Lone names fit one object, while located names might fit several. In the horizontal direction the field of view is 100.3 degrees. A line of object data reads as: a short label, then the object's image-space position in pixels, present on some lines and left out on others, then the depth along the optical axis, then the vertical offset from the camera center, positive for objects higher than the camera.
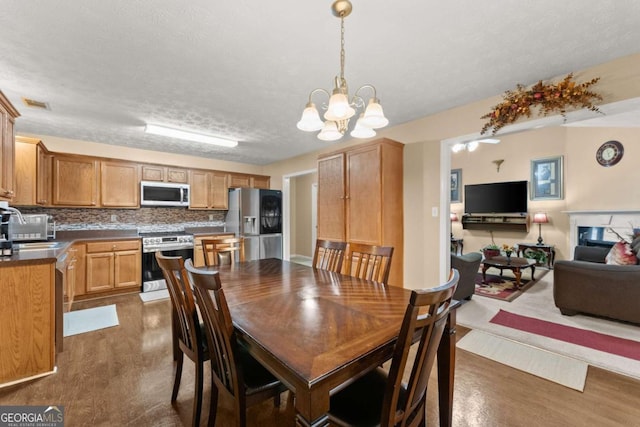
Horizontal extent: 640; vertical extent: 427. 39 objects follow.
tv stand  6.00 -0.21
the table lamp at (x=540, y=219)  5.62 -0.12
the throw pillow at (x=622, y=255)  2.95 -0.48
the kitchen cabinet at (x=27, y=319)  1.95 -0.80
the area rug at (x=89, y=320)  2.82 -1.23
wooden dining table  0.84 -0.49
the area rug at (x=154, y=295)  3.81 -1.23
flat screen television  6.01 +0.37
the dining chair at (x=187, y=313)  1.41 -0.56
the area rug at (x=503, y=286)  3.89 -1.19
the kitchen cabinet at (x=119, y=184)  4.16 +0.46
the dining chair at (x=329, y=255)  2.40 -0.40
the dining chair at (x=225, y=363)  1.09 -0.70
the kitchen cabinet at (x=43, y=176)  3.39 +0.50
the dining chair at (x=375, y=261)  2.07 -0.39
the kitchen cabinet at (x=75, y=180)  3.82 +0.48
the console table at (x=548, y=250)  5.59 -0.78
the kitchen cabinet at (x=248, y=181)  5.53 +0.70
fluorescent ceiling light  3.39 +1.07
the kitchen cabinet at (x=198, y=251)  4.61 -0.67
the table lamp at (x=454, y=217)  7.02 -0.10
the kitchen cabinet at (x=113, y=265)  3.77 -0.77
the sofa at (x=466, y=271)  3.39 -0.74
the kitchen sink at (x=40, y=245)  2.99 -0.37
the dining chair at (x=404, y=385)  0.87 -0.66
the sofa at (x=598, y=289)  2.72 -0.83
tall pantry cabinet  3.09 +0.20
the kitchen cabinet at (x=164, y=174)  4.53 +0.69
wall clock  4.86 +1.12
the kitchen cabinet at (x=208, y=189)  5.03 +0.46
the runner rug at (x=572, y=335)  2.34 -1.19
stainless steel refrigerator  5.16 -0.14
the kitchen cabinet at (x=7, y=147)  2.30 +0.60
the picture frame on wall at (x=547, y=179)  5.59 +0.74
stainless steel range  4.11 -0.60
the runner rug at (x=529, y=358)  1.99 -1.22
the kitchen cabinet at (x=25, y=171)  3.21 +0.51
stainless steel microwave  4.44 +0.33
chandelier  1.47 +0.58
